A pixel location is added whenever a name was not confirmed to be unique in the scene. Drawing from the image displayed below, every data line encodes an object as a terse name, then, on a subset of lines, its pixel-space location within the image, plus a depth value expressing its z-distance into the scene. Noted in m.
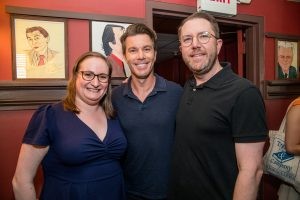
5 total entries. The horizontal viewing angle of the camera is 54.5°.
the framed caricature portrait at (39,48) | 1.87
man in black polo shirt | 1.25
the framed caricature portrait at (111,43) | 2.12
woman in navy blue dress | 1.39
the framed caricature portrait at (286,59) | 2.96
